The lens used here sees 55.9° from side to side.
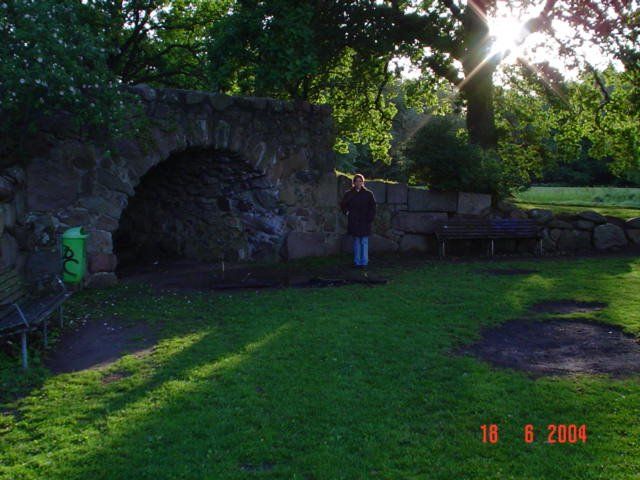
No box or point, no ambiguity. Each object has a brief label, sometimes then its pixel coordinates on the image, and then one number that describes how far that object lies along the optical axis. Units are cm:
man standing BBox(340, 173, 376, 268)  1010
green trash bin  801
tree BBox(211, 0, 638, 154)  1085
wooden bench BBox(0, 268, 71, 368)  487
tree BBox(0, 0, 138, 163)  674
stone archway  800
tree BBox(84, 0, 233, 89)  1766
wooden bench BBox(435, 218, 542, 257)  1163
